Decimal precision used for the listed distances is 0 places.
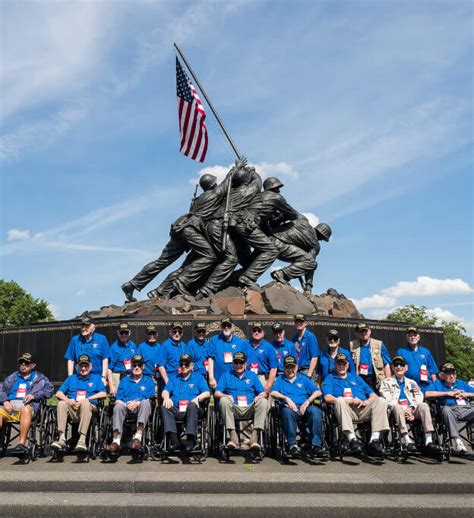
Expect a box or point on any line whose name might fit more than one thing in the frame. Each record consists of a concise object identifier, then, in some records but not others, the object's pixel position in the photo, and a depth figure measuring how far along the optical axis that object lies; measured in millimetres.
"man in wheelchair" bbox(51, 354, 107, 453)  6551
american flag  17109
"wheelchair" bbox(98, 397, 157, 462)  6598
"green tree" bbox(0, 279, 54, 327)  47719
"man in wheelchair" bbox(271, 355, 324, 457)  6574
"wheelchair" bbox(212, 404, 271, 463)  6539
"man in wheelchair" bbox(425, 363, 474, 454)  6684
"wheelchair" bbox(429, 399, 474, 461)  6736
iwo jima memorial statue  14039
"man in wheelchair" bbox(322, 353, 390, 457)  6547
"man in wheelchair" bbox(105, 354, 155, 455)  6531
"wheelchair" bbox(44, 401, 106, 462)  6638
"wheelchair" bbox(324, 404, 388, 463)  6609
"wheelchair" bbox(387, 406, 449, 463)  6598
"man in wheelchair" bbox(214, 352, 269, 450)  6598
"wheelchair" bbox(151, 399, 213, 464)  6594
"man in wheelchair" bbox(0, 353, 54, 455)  6578
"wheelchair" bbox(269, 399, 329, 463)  6582
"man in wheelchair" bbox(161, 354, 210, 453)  6605
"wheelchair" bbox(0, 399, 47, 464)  6590
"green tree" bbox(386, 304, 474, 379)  54844
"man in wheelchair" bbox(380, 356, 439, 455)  6598
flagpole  18769
